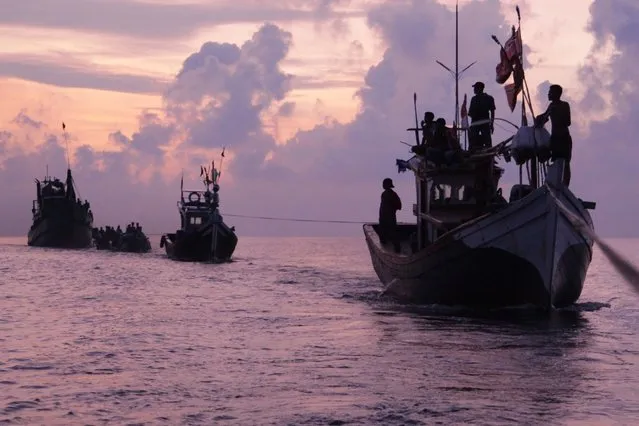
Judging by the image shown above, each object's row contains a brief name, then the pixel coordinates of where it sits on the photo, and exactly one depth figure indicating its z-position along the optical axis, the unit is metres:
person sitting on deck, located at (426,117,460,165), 22.75
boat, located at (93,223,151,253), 96.94
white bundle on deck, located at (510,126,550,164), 19.73
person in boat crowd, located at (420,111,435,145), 24.22
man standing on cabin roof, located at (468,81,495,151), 23.09
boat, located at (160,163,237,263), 65.62
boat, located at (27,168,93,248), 105.69
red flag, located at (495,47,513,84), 22.45
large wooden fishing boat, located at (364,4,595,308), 19.70
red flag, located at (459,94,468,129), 32.39
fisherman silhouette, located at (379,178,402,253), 25.74
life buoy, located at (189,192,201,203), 69.74
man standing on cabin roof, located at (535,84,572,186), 19.62
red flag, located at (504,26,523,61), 21.95
